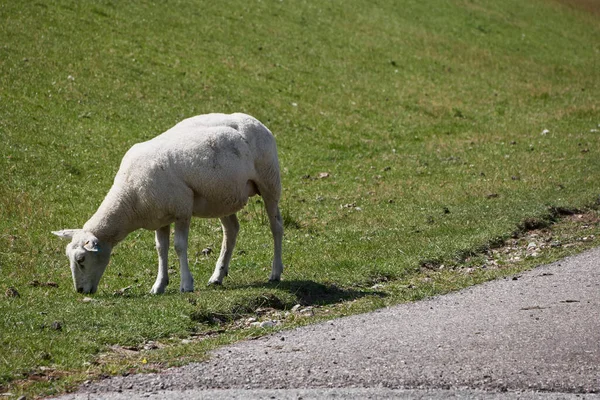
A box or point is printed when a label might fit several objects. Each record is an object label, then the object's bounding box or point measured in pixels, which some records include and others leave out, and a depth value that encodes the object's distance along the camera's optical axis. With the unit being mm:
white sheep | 23219
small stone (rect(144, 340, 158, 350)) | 17891
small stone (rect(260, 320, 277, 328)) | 19527
